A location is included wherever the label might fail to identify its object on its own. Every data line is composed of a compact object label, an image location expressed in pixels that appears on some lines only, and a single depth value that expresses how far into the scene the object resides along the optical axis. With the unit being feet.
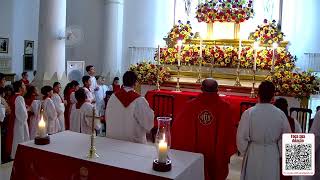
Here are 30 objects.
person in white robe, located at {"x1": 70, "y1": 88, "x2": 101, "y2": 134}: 21.44
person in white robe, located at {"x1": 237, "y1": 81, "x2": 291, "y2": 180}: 14.19
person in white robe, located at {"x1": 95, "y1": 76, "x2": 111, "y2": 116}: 32.13
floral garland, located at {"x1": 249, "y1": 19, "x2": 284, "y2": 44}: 31.78
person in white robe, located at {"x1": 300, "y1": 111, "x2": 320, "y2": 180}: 15.72
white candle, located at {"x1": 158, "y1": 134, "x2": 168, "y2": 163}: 10.70
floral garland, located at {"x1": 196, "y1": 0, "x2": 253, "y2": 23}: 34.12
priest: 15.72
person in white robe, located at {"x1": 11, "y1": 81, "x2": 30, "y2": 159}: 21.75
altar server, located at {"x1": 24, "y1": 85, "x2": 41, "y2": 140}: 23.32
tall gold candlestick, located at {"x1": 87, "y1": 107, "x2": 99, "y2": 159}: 11.93
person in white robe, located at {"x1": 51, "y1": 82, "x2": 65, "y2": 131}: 23.93
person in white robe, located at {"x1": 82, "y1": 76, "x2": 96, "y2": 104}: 28.15
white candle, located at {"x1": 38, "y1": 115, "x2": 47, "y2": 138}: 13.15
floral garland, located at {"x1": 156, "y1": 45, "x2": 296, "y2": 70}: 29.94
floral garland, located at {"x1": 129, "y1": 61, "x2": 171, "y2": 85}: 30.42
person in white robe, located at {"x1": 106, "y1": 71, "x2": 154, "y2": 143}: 15.79
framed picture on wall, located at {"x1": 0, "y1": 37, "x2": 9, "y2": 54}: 46.73
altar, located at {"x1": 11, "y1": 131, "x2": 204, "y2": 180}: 11.10
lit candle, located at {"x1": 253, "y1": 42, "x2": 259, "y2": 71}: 27.61
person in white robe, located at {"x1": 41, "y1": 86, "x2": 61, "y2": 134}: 22.72
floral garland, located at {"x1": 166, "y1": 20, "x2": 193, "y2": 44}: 35.29
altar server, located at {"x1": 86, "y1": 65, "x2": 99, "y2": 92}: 31.99
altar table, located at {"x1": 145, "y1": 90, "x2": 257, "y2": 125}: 25.90
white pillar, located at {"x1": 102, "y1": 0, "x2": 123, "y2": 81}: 45.29
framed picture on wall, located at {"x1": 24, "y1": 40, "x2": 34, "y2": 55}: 49.67
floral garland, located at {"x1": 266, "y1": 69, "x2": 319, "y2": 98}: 25.52
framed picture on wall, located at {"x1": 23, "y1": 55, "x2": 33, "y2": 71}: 49.44
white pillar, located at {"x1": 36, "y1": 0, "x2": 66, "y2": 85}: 33.53
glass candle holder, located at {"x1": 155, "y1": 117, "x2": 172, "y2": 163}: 10.73
